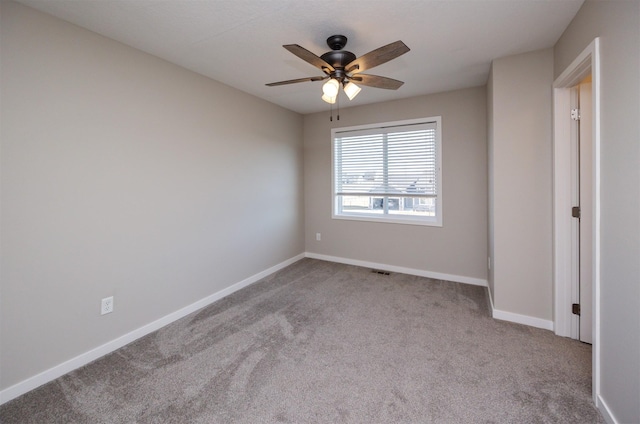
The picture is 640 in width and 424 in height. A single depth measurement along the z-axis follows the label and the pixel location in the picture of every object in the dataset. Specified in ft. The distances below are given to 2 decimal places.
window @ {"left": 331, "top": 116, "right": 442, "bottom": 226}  12.63
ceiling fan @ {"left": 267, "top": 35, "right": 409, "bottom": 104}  6.18
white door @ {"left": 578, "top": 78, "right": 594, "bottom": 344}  7.18
